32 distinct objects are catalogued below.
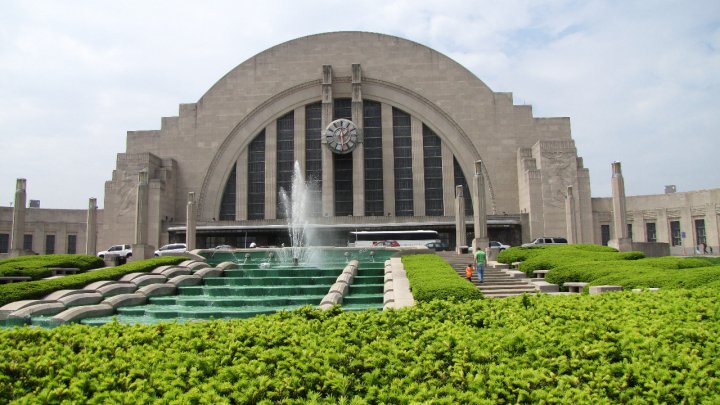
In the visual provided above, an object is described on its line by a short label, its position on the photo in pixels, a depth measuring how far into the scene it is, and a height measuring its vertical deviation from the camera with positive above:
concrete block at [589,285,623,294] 14.10 -1.20
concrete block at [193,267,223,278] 18.69 -0.87
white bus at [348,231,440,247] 39.88 +0.52
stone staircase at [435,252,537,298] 17.41 -1.41
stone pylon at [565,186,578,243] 32.91 +1.40
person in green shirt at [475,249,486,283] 18.75 -0.68
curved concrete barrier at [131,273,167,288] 16.97 -0.97
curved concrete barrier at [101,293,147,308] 14.58 -1.39
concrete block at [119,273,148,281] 17.19 -0.87
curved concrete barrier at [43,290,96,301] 14.34 -1.17
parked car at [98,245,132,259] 38.66 +0.01
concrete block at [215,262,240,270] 20.37 -0.70
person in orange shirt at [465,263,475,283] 18.94 -0.99
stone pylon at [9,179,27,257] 32.22 +1.83
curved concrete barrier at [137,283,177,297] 16.03 -1.23
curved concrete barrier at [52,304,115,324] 12.77 -1.54
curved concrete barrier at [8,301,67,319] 12.88 -1.43
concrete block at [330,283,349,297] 14.79 -1.18
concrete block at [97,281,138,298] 15.48 -1.14
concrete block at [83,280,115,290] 15.55 -1.02
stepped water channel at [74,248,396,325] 13.72 -1.39
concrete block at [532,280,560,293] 17.42 -1.43
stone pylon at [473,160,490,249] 27.36 +1.58
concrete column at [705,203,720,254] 39.97 +0.87
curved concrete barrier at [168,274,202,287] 17.42 -1.04
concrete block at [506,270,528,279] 20.42 -1.17
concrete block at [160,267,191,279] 18.48 -0.83
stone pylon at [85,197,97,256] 33.09 +1.46
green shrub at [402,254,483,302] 12.36 -0.96
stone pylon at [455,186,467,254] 29.73 +1.35
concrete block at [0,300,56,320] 12.97 -1.33
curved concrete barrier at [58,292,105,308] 14.16 -1.30
